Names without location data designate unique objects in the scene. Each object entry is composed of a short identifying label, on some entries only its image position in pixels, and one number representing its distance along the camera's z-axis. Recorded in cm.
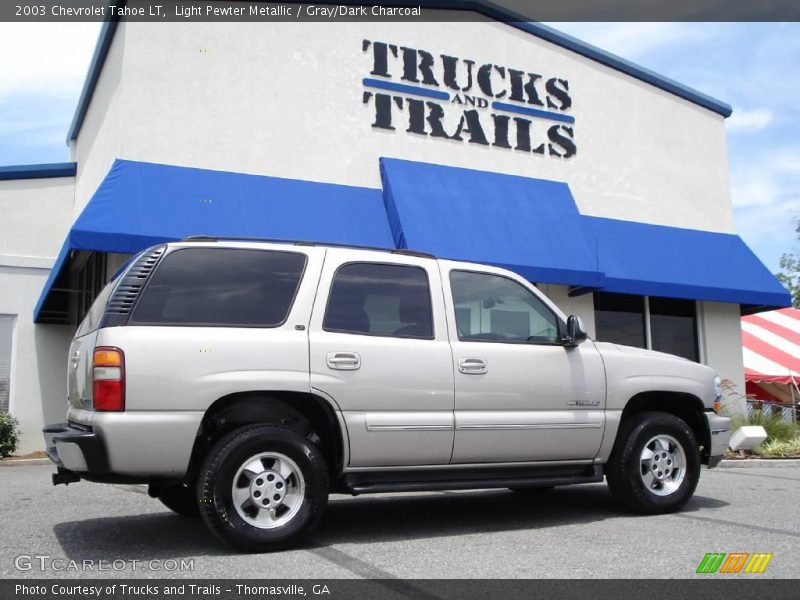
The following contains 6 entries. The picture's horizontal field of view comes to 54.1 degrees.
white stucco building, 1243
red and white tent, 2114
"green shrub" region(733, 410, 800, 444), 1422
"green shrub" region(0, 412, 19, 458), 1402
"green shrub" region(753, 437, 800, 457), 1325
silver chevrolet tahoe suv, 502
